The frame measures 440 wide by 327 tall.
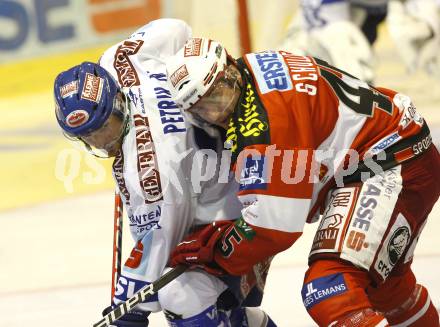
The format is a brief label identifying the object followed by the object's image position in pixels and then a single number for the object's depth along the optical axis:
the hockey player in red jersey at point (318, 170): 6.18
